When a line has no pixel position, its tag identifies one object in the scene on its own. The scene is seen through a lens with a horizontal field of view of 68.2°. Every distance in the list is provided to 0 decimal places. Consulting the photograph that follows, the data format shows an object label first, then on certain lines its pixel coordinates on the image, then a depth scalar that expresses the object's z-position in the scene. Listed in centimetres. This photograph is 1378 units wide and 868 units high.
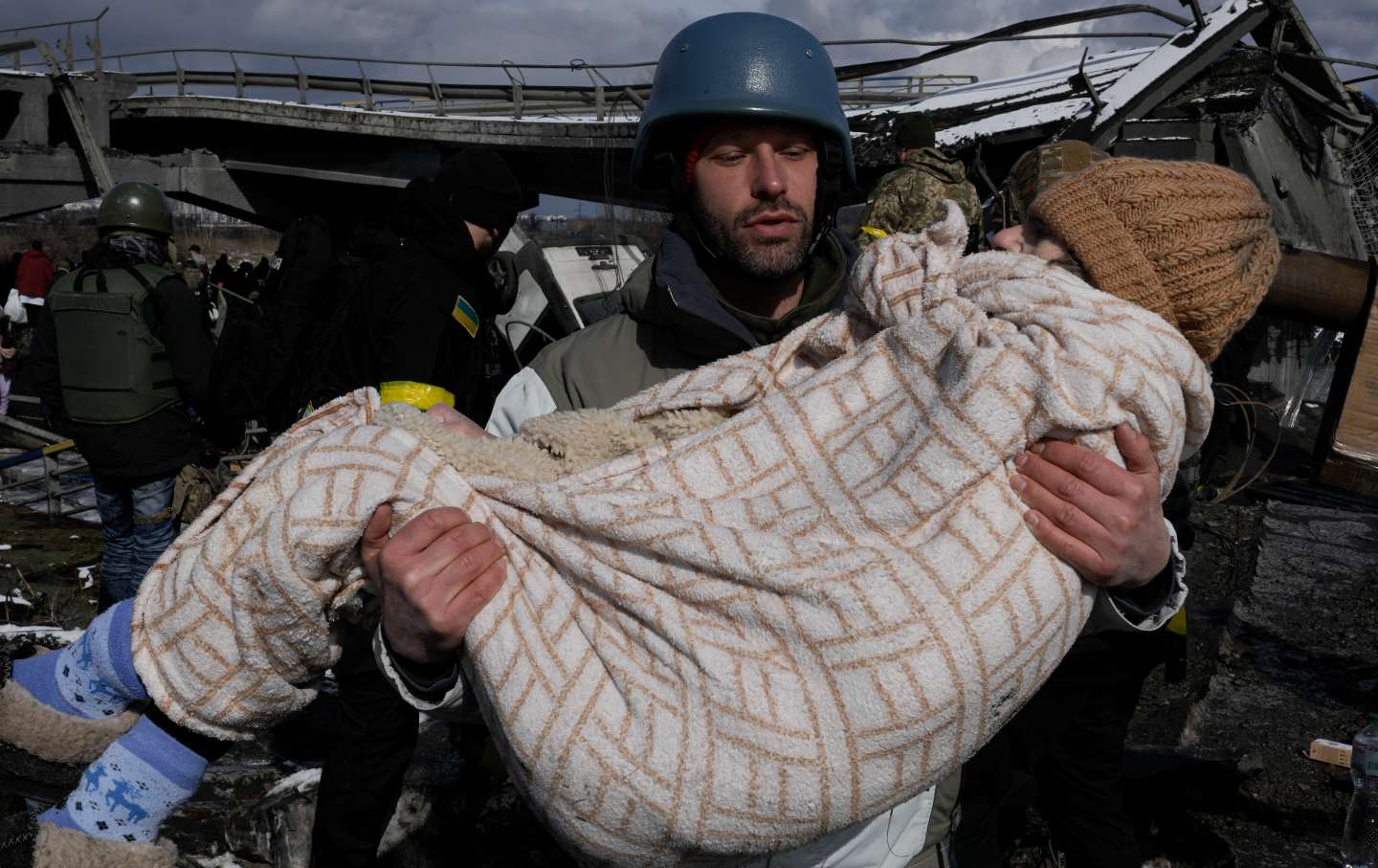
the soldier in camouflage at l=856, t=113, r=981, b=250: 536
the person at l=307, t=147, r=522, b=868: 345
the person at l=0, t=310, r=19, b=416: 1394
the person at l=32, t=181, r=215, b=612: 580
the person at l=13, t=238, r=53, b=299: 1759
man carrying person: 202
